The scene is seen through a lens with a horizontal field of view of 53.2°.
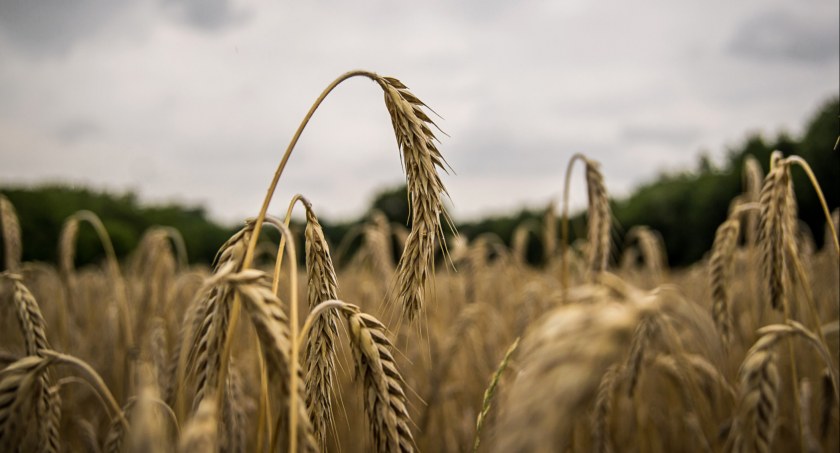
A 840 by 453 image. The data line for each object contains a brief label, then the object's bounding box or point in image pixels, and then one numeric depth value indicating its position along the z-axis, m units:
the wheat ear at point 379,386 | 0.48
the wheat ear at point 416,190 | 0.51
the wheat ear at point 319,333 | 0.50
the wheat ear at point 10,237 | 0.89
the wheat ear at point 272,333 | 0.39
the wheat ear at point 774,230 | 0.58
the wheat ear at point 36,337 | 0.52
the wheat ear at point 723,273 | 0.67
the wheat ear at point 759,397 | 0.51
